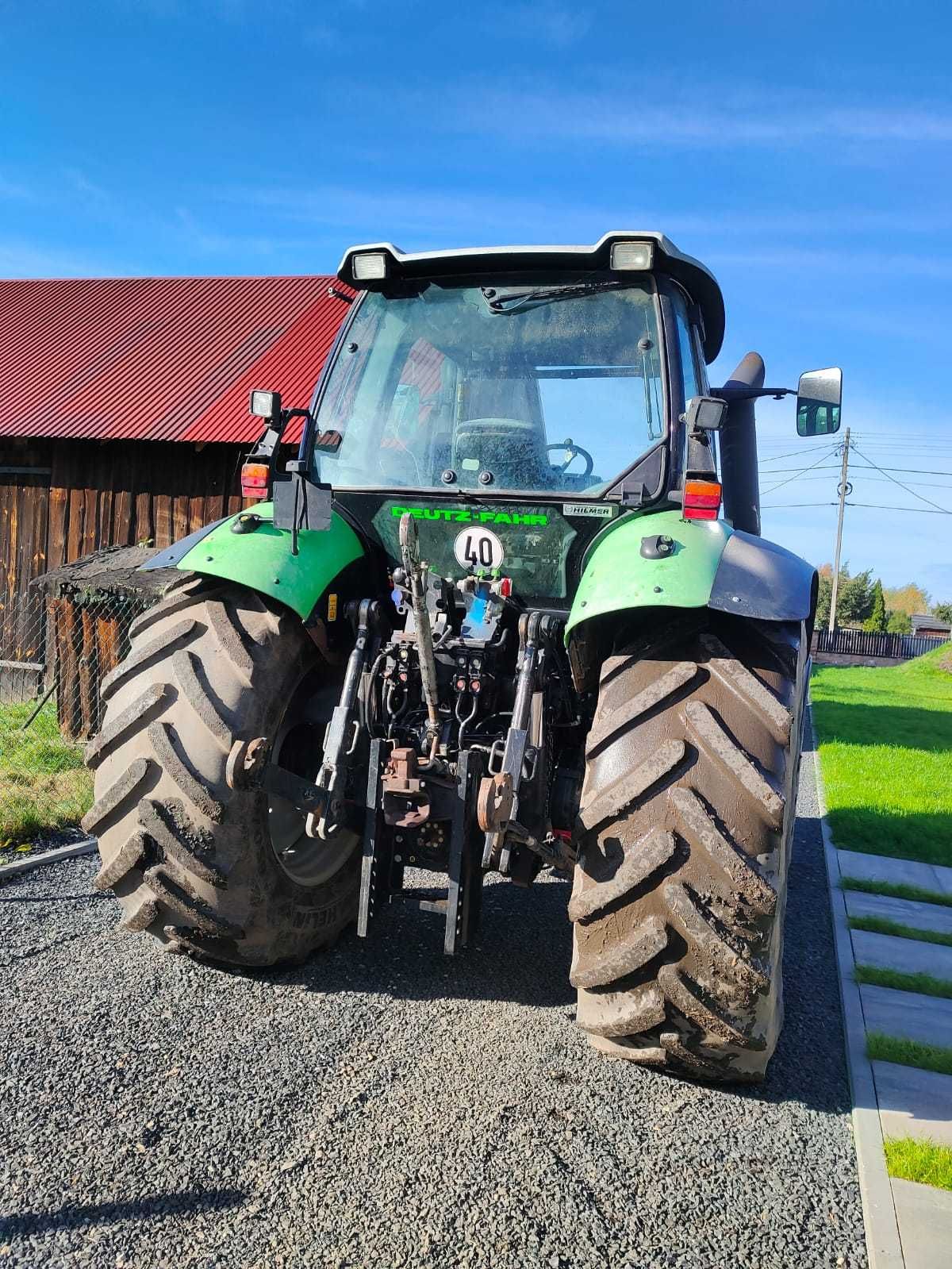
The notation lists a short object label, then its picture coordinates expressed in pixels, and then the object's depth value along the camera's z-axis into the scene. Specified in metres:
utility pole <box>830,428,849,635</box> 53.53
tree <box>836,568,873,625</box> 66.94
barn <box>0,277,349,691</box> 12.27
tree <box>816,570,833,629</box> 59.22
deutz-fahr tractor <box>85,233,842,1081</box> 2.89
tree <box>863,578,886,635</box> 60.44
